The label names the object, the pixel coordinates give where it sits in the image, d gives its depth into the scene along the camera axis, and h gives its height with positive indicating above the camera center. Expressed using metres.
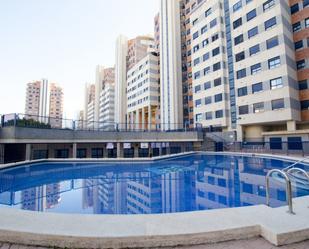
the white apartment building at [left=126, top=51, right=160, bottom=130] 56.62 +15.31
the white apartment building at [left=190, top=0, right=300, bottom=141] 26.09 +11.42
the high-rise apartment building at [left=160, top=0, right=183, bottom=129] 47.41 +19.21
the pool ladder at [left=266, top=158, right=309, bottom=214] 3.86 -1.07
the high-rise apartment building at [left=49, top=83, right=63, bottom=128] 134.62 +28.27
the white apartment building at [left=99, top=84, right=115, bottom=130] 90.25 +17.94
